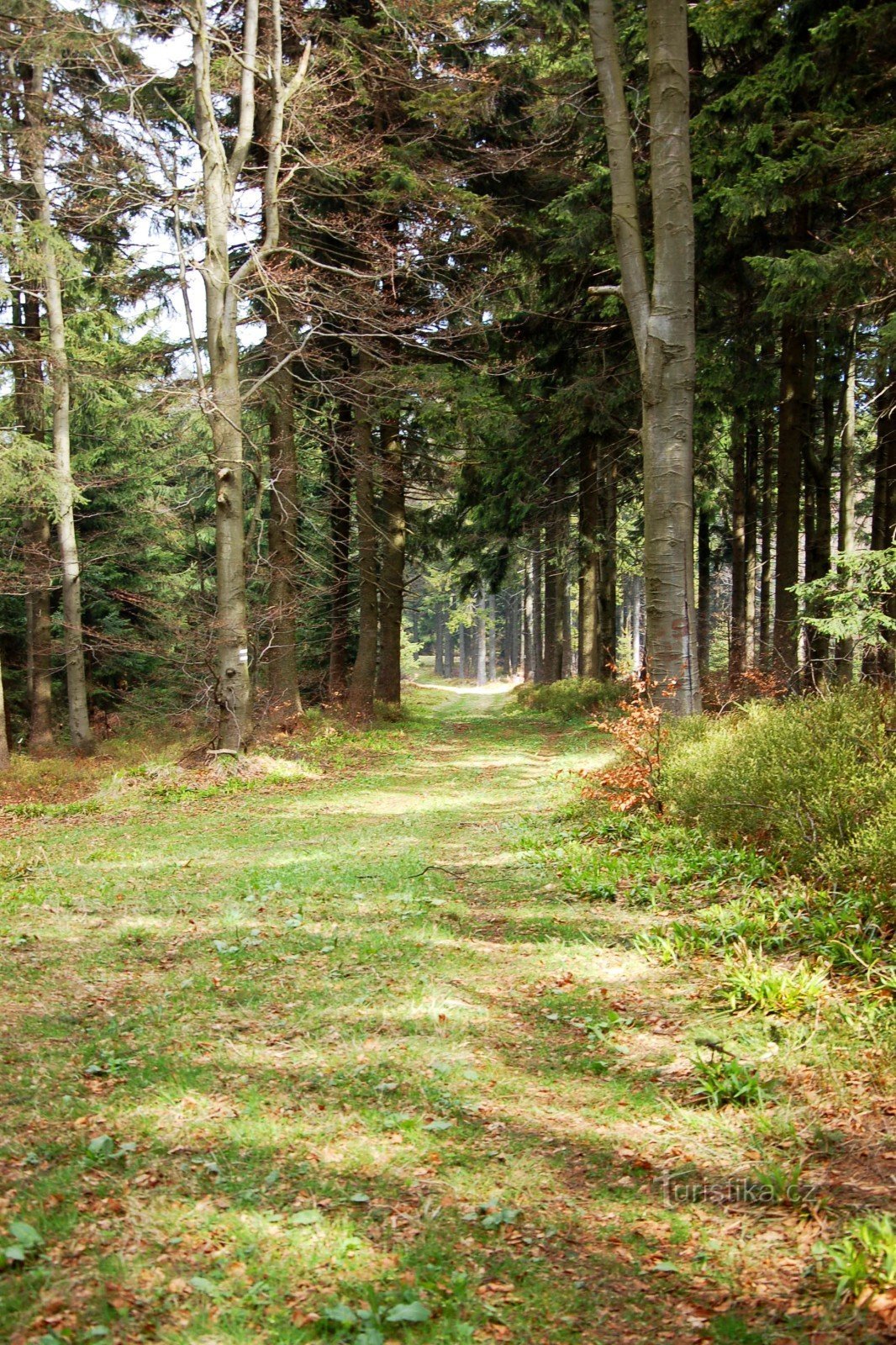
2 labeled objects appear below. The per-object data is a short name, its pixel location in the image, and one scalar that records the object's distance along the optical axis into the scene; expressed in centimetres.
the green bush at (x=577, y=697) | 1911
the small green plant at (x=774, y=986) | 404
